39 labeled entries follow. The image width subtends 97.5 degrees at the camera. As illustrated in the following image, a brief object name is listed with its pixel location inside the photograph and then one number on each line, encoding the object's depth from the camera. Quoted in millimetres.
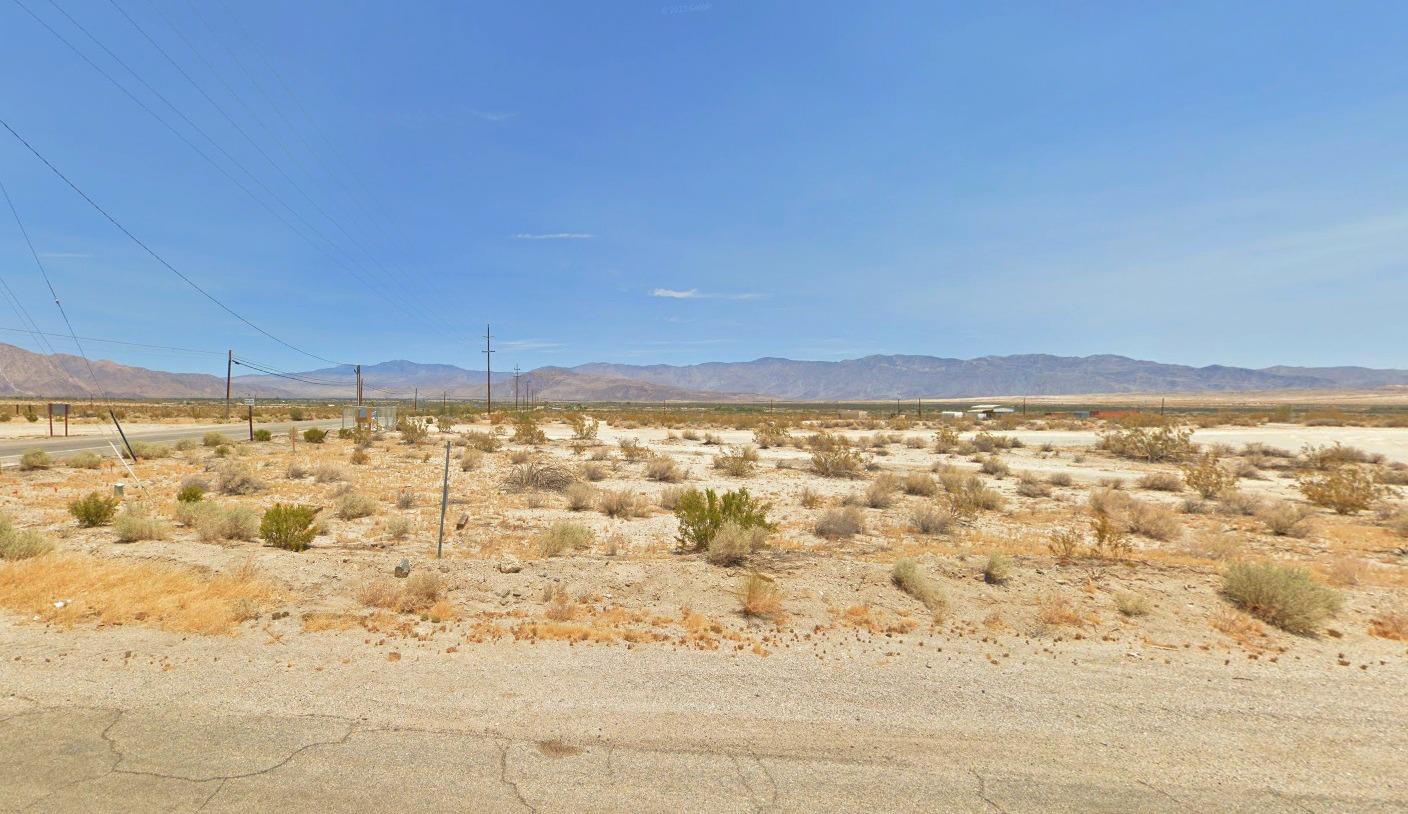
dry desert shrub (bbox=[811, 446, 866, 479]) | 22156
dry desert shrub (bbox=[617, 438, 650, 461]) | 26531
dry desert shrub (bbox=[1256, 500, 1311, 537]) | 12836
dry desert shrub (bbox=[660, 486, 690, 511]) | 15920
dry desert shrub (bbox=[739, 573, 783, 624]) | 7258
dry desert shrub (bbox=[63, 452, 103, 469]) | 19827
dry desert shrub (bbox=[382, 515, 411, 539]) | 11805
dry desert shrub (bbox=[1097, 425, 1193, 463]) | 26812
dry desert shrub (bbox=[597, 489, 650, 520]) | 14906
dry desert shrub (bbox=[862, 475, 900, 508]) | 16578
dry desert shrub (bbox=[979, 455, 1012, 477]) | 22281
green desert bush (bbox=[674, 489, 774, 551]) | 10688
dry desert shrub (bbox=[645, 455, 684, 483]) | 20922
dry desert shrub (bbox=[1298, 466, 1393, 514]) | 14844
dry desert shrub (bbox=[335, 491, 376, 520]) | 13750
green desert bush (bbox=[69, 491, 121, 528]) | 10883
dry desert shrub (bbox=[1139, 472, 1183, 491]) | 19027
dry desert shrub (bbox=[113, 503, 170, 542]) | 9586
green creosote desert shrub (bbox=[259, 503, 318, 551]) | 10016
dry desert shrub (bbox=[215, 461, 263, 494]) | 16750
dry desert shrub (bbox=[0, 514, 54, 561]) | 8008
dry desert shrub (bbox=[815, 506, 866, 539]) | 12766
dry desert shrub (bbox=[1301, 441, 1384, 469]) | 23688
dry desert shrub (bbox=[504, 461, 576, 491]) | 18578
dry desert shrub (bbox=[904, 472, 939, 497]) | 18203
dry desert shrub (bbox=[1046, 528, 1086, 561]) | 9888
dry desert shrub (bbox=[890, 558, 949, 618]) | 7580
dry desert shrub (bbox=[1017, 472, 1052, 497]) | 18078
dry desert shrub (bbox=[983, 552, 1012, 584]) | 8305
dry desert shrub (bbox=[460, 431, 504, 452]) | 29109
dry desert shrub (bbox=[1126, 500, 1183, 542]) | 12633
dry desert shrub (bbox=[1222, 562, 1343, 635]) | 6785
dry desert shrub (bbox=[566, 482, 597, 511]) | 15617
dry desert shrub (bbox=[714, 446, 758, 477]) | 21831
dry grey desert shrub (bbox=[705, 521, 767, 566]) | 9258
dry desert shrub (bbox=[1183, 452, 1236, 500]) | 17078
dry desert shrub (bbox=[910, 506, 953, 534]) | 13180
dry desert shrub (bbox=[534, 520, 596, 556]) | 10664
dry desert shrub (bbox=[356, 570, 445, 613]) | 7168
